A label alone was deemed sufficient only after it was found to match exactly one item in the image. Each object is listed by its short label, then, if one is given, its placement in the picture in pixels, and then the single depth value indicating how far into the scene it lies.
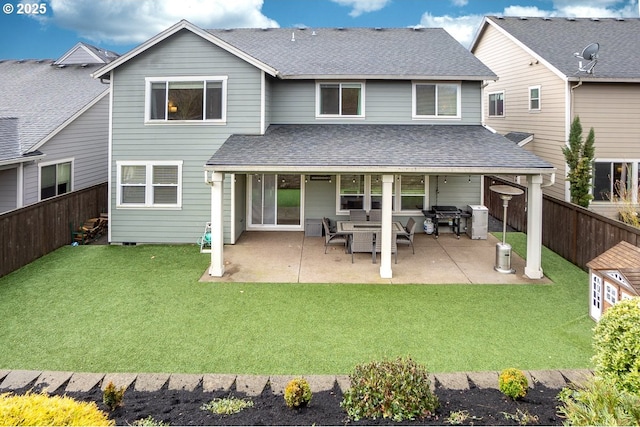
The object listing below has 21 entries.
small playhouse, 7.49
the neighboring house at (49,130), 13.92
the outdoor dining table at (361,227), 12.45
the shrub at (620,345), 4.65
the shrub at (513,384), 5.36
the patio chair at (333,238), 12.97
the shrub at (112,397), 5.15
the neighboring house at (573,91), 15.34
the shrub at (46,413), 4.08
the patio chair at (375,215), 14.58
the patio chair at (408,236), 12.75
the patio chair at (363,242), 12.10
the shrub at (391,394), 4.98
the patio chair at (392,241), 12.03
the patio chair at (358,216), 14.79
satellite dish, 14.48
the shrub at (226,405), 5.27
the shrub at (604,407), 4.22
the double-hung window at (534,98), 17.39
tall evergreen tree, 13.53
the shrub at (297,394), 5.16
